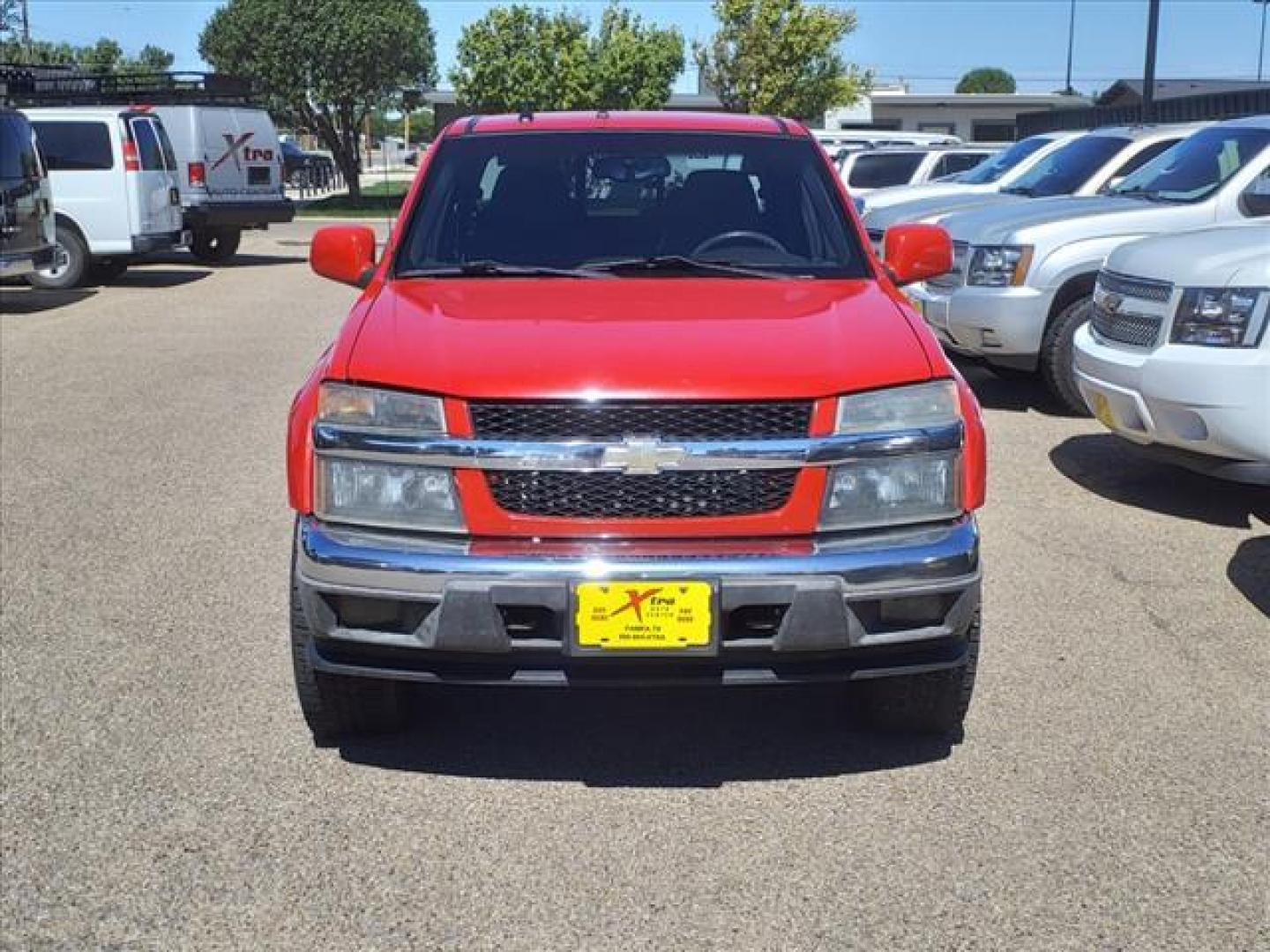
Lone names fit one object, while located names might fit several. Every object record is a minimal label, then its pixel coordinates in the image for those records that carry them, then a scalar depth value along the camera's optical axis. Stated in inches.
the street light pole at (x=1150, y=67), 987.3
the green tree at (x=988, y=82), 4289.1
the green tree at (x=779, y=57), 1811.0
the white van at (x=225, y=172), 768.9
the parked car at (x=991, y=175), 561.0
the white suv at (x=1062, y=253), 353.1
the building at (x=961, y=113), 2496.3
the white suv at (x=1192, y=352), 235.6
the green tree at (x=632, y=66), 1697.8
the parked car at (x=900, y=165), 769.6
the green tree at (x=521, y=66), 1662.2
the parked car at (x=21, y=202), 561.6
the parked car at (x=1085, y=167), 450.0
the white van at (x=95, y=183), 676.7
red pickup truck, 136.9
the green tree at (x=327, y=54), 1605.6
